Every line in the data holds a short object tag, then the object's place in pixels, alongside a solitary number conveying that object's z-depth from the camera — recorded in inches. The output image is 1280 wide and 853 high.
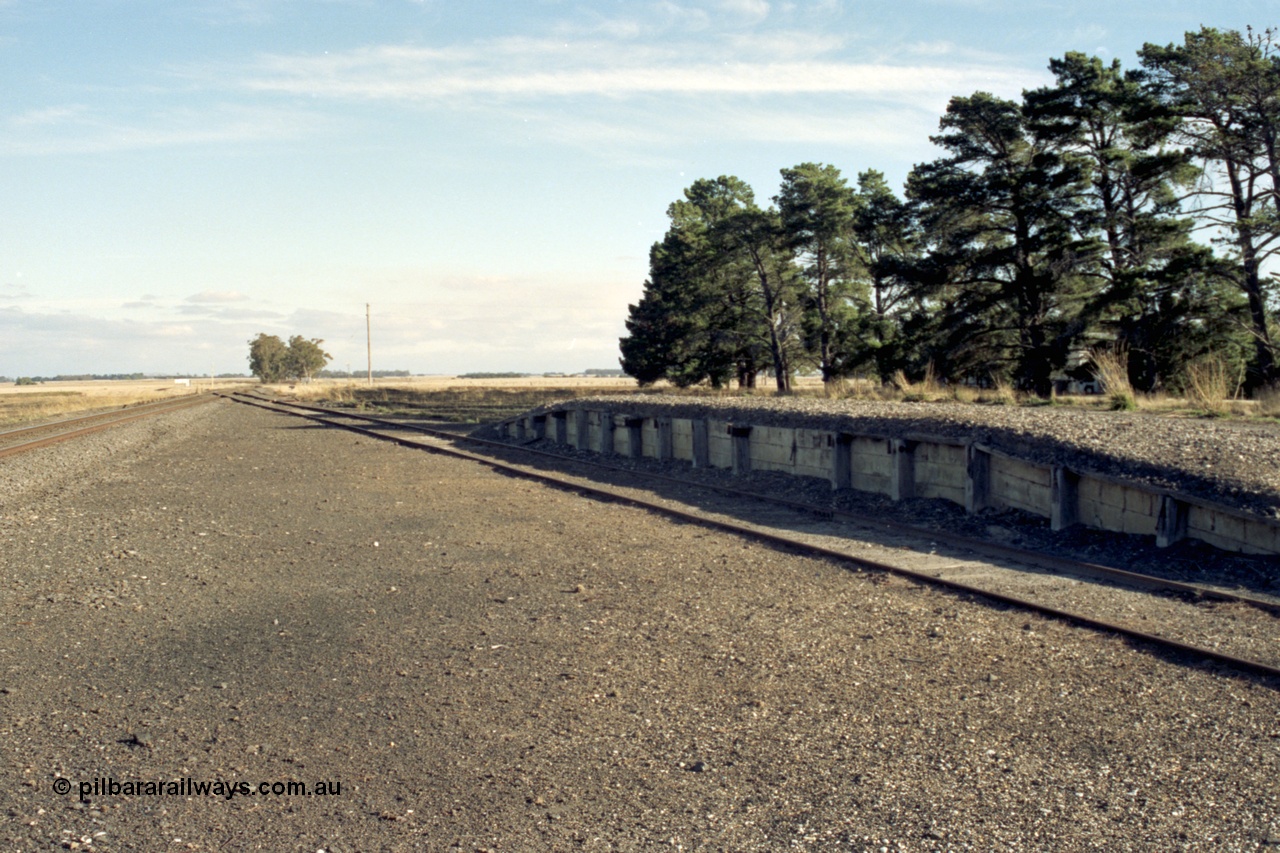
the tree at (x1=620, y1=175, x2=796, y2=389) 1695.4
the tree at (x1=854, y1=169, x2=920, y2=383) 1202.6
